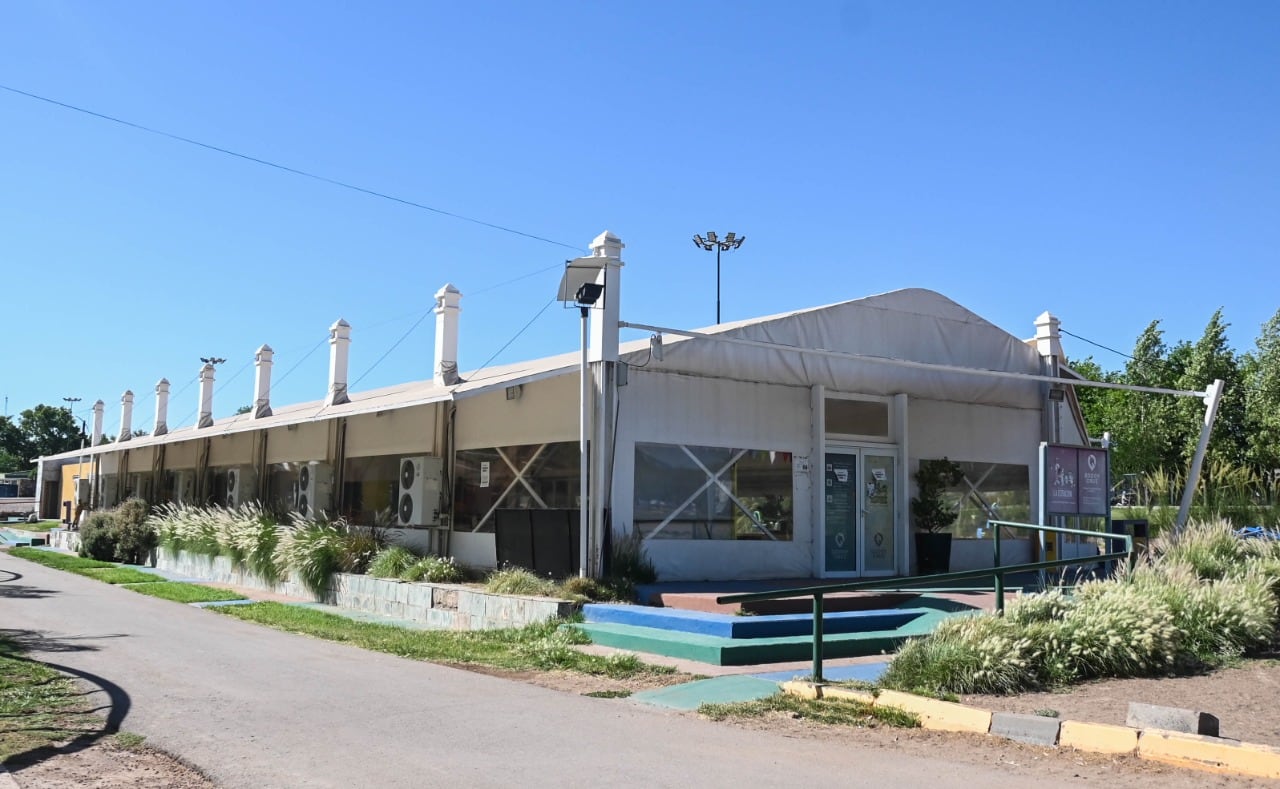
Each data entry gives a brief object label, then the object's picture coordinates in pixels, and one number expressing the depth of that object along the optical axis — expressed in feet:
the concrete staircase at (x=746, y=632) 34.22
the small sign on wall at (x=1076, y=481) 52.08
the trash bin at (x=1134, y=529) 62.34
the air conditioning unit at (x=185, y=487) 99.30
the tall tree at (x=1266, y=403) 110.63
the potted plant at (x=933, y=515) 57.88
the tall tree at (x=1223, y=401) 121.60
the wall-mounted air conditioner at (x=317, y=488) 71.72
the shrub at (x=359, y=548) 57.82
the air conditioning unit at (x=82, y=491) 133.28
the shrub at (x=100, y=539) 94.02
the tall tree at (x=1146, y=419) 129.39
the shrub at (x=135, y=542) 91.04
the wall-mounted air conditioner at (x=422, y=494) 59.26
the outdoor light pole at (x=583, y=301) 44.98
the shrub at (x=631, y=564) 45.88
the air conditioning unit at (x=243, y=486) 86.79
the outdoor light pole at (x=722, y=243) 145.38
